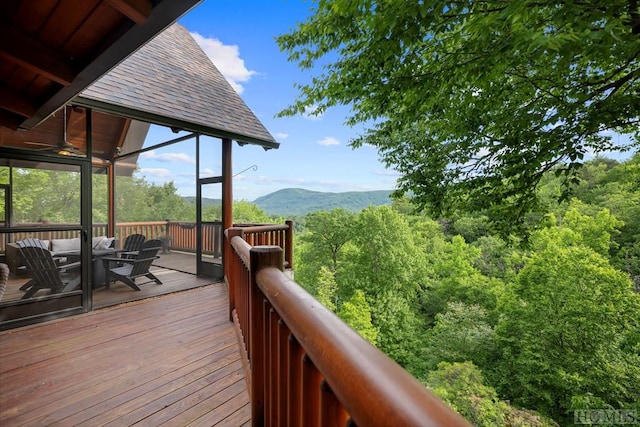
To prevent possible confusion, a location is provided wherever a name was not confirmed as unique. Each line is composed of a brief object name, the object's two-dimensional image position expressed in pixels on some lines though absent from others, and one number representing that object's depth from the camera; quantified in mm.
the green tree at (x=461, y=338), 13023
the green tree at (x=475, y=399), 8648
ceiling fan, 3596
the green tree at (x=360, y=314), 13789
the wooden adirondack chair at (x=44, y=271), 3461
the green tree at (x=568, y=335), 9688
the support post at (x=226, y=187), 5495
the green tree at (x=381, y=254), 16891
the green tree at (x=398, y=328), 15555
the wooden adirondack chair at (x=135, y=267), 4617
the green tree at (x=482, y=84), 2385
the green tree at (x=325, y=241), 17953
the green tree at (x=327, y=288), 15242
